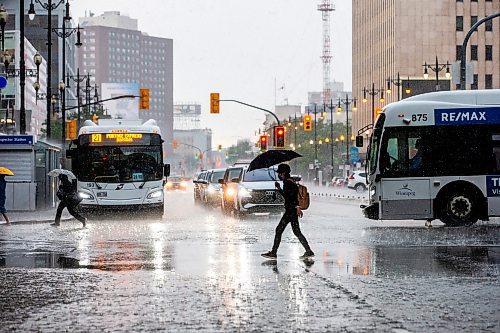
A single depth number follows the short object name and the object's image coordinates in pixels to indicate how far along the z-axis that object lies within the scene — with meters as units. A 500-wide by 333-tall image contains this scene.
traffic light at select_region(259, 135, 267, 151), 70.66
